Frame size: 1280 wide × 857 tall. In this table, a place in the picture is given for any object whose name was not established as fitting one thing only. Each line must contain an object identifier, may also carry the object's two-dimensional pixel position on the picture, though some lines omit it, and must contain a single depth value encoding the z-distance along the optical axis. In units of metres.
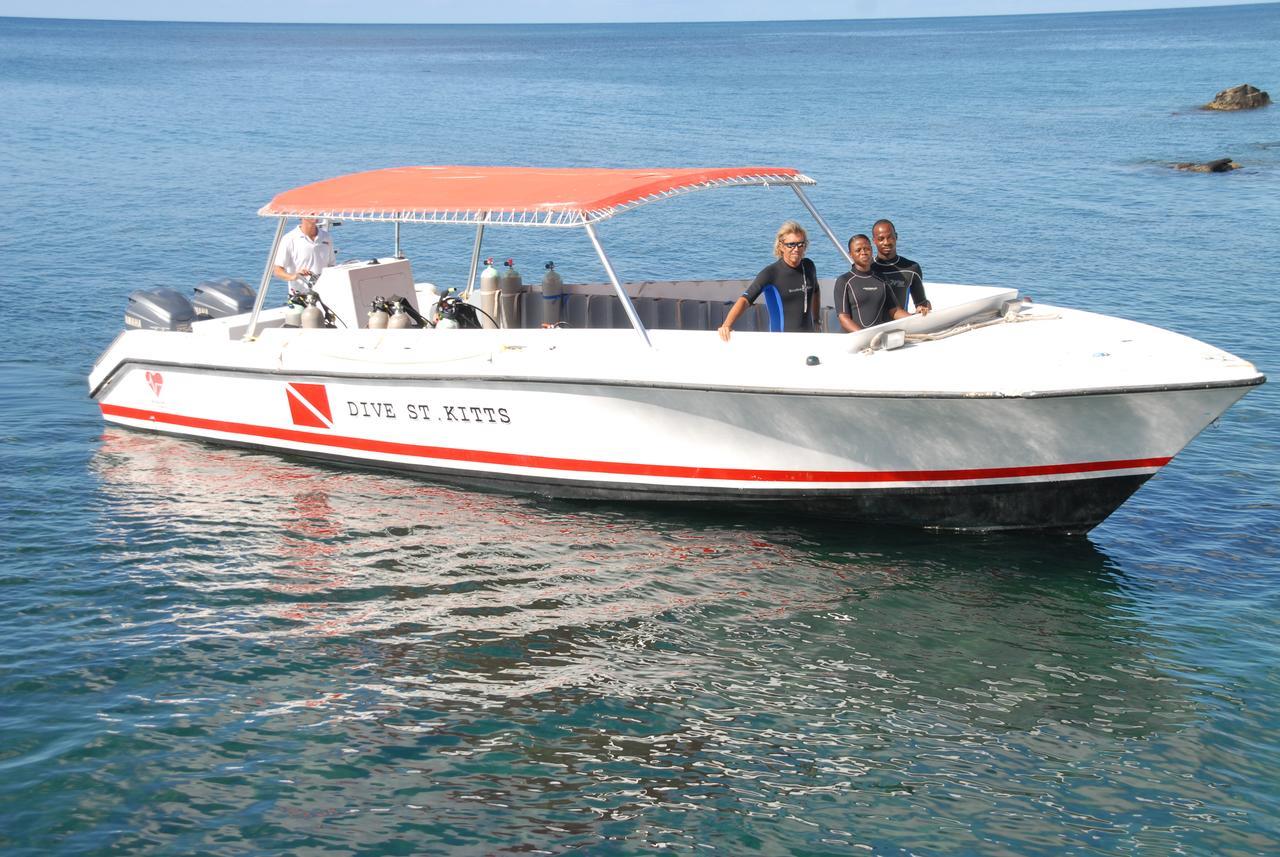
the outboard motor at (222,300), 12.65
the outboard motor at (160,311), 12.30
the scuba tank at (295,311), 11.25
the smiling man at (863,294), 9.44
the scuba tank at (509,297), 11.65
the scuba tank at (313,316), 11.04
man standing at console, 12.02
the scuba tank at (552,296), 11.29
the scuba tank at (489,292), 11.61
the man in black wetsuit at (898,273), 9.61
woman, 9.34
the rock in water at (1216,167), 33.78
